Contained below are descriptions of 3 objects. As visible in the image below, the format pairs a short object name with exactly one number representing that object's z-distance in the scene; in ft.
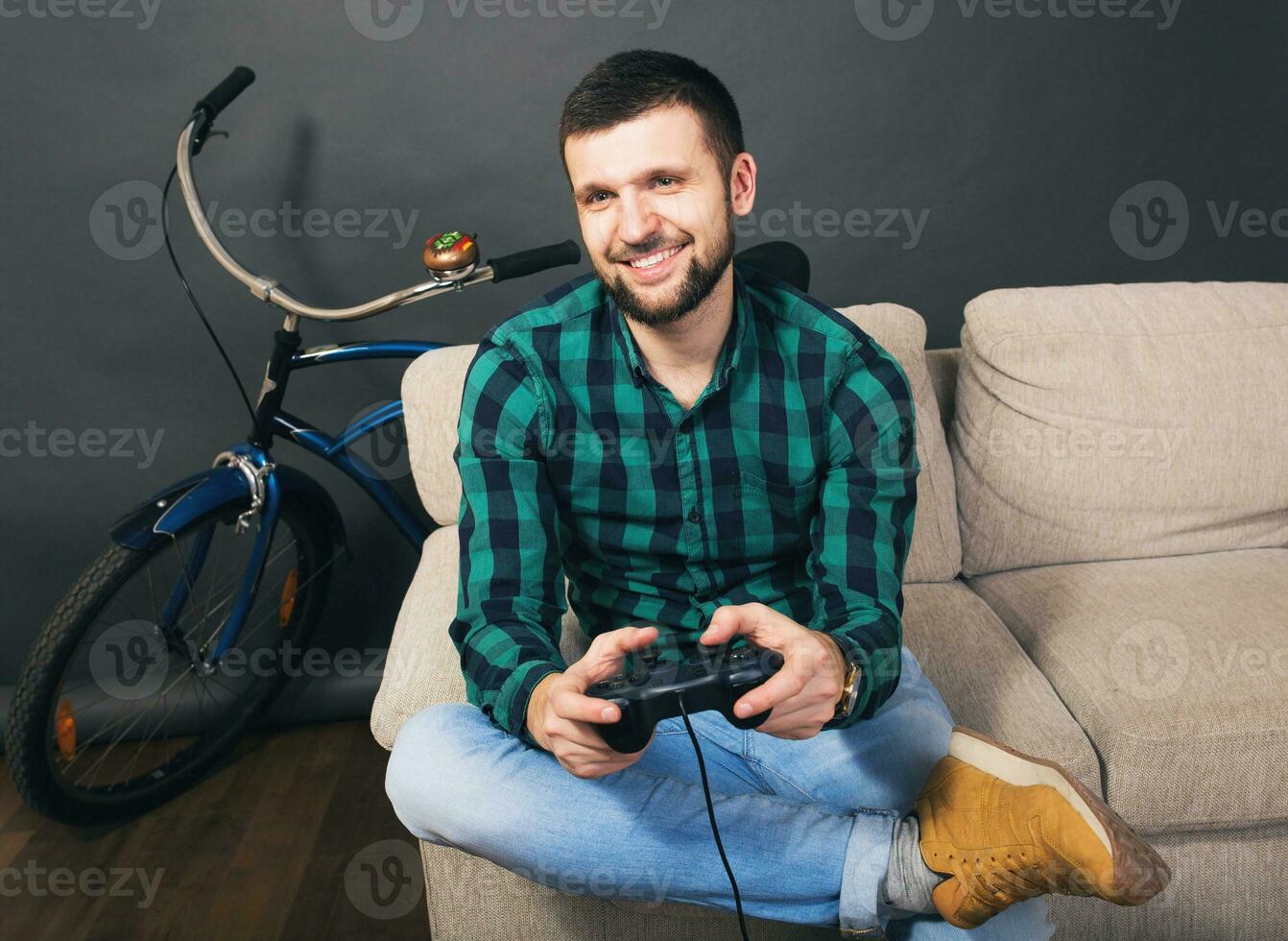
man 3.35
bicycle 5.22
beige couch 4.23
